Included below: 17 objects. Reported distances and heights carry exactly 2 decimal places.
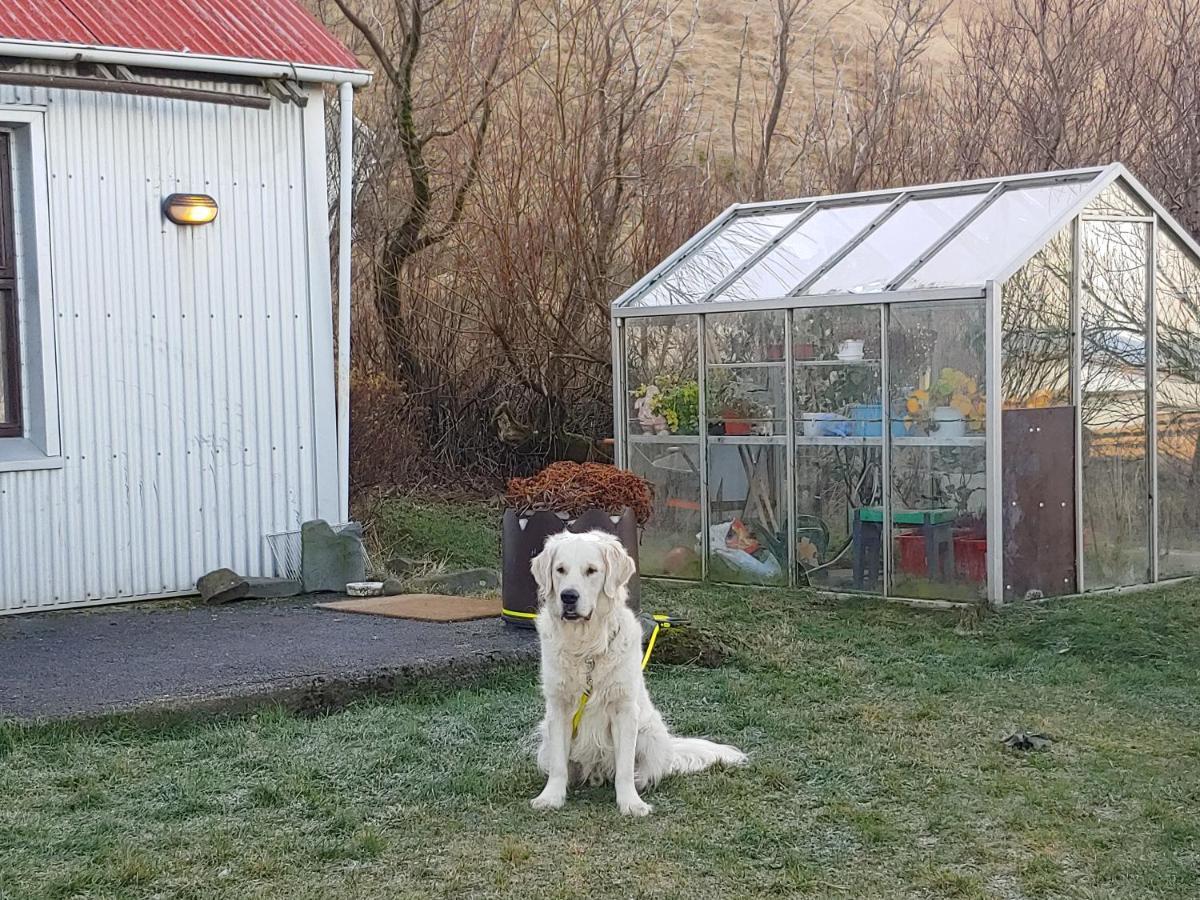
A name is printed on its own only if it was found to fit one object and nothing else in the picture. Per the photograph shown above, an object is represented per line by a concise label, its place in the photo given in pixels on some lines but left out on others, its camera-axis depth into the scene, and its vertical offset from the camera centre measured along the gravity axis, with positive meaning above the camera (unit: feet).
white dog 20.08 -3.48
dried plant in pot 29.22 -2.14
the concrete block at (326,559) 35.04 -3.49
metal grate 35.42 -3.40
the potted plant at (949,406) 35.04 -0.26
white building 32.30 +2.33
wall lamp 33.71 +4.20
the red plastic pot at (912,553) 36.09 -3.63
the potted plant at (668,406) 40.63 -0.21
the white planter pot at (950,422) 35.29 -0.62
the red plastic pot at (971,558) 35.04 -3.67
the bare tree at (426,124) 54.13 +9.69
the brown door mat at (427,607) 31.24 -4.24
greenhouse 35.40 -0.02
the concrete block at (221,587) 33.73 -3.93
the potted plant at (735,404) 39.50 -0.17
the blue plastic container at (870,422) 36.29 -0.62
